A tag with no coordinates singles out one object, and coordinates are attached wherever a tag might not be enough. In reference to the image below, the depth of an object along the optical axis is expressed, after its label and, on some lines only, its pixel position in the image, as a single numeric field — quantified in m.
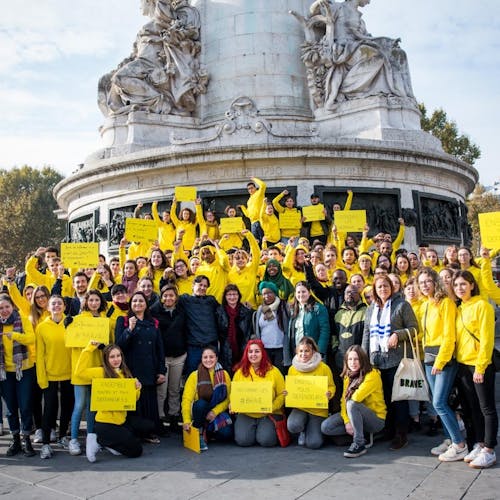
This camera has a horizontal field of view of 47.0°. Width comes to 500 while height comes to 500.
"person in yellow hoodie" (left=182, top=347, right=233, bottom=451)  7.08
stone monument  16.38
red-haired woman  7.01
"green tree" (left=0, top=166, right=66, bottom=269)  48.94
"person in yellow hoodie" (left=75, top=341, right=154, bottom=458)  6.66
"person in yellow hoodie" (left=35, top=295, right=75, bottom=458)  7.17
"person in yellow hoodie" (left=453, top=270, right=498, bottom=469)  5.89
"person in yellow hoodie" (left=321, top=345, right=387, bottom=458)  6.69
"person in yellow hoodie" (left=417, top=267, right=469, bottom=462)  6.14
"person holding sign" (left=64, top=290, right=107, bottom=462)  6.67
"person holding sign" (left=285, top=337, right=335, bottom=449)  6.90
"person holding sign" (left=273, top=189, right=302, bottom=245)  14.22
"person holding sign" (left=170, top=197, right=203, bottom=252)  13.24
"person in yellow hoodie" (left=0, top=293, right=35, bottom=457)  6.98
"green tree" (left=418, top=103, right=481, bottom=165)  43.94
